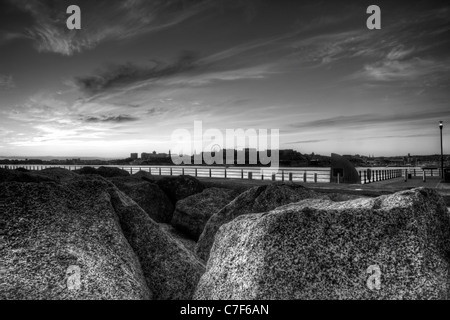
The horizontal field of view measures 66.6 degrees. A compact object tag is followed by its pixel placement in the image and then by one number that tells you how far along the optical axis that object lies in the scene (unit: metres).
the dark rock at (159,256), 3.24
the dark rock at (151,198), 8.15
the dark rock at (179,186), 9.16
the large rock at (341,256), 2.34
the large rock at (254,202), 5.46
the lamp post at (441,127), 30.02
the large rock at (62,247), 2.46
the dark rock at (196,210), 6.93
